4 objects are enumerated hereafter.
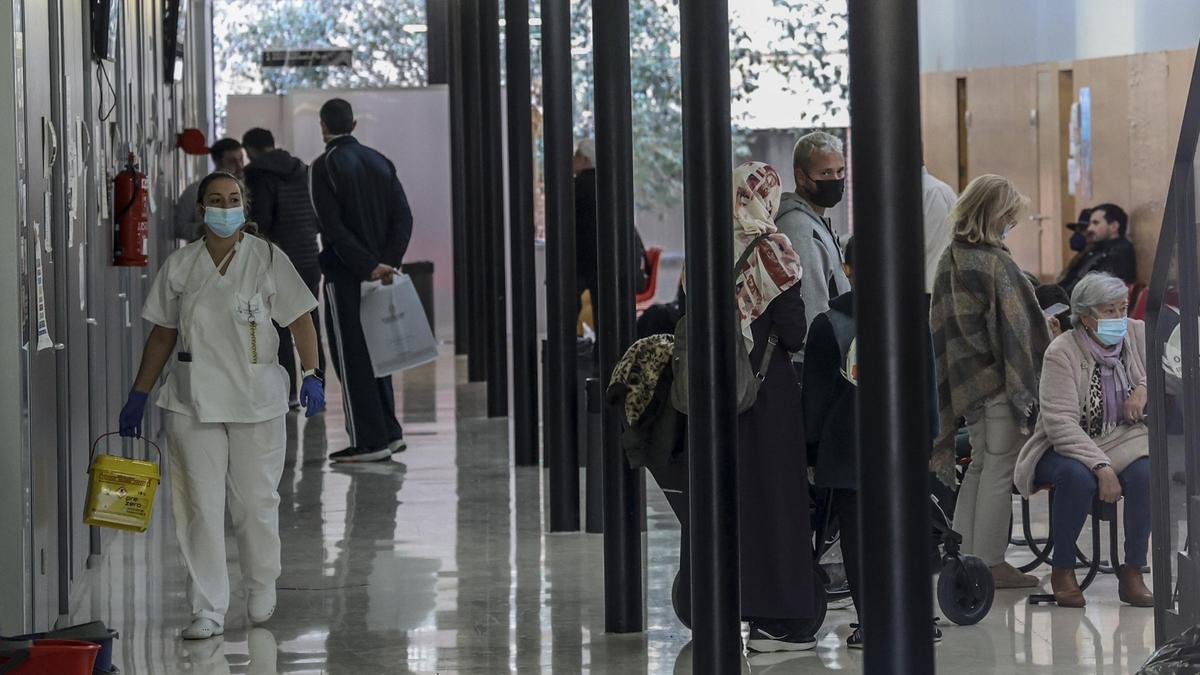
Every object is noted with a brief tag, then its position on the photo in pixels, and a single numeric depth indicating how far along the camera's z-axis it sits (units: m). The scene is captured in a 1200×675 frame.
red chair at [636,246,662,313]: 28.92
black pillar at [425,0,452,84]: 36.62
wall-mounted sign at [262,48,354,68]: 36.44
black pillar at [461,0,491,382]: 26.89
